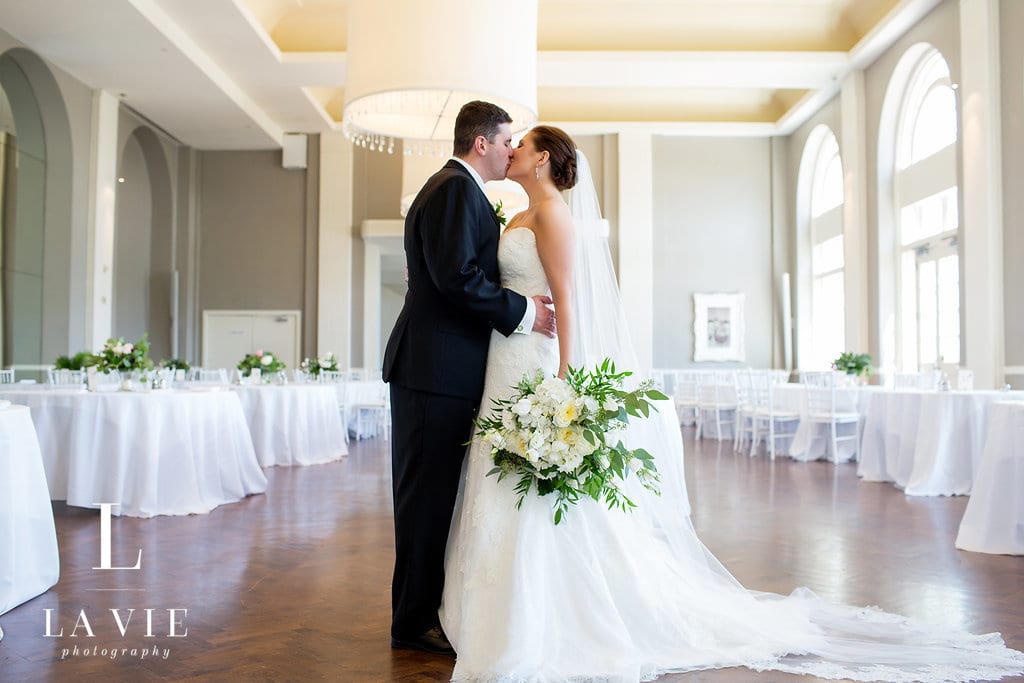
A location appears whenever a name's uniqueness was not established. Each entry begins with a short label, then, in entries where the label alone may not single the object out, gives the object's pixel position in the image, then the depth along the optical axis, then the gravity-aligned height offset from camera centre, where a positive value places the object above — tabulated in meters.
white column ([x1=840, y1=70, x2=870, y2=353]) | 11.72 +2.19
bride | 2.48 -0.72
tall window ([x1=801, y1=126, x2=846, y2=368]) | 13.56 +1.81
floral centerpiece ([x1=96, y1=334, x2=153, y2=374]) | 6.12 +0.03
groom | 2.70 -0.02
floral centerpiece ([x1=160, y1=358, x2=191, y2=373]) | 10.26 -0.04
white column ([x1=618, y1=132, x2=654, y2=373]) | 14.57 +2.30
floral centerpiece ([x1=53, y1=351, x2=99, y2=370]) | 8.01 -0.01
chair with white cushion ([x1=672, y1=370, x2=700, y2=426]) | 12.22 -0.52
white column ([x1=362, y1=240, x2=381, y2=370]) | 14.63 +1.12
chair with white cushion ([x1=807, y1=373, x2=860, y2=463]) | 8.54 -0.51
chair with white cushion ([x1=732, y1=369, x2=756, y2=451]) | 9.99 -0.59
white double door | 14.64 +0.48
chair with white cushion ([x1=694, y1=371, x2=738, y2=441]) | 11.22 -0.62
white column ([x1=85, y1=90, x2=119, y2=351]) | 10.88 +1.93
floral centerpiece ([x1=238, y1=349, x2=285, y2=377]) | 8.62 -0.01
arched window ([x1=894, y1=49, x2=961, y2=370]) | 9.87 +1.82
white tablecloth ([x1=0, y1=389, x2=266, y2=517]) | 5.35 -0.58
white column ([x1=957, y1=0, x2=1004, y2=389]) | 8.46 +1.77
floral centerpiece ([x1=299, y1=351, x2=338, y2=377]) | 10.28 -0.04
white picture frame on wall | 14.80 +0.62
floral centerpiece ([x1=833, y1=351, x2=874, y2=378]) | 9.15 -0.03
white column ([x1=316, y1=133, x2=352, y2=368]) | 14.40 +1.68
